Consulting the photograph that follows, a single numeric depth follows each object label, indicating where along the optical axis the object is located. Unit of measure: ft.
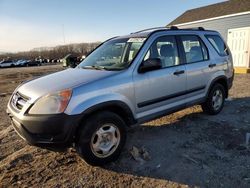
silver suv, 7.96
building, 35.26
